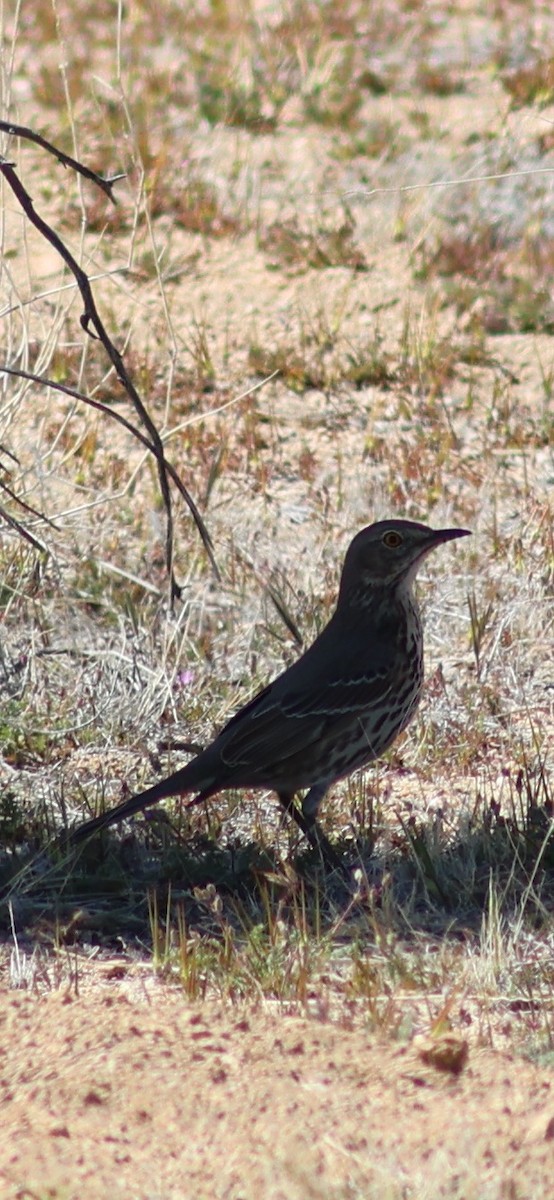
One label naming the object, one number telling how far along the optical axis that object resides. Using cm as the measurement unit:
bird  1197
